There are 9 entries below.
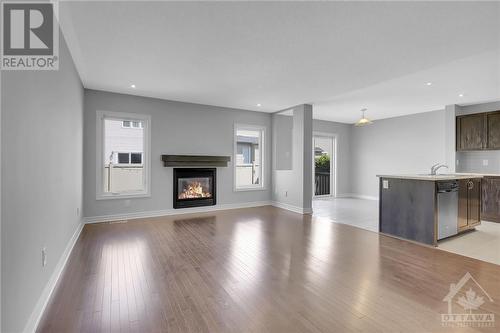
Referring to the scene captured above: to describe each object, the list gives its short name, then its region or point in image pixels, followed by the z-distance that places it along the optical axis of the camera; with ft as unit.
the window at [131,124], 16.95
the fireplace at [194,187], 18.43
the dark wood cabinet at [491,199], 16.16
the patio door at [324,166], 28.07
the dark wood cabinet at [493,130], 17.33
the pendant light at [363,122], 19.22
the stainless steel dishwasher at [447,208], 11.68
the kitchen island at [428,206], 11.53
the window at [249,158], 21.99
